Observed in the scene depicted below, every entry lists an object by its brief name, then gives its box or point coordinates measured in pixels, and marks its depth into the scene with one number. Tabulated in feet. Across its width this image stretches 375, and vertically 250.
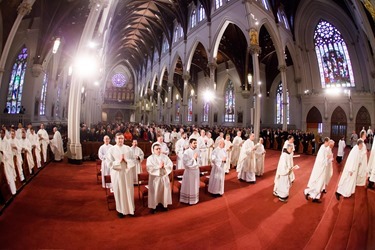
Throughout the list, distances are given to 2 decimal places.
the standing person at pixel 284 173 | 17.17
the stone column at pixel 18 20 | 30.66
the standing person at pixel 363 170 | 17.69
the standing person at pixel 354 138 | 44.38
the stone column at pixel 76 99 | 29.78
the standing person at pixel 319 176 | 17.07
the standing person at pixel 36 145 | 25.07
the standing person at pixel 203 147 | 27.00
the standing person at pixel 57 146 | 30.87
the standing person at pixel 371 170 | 17.93
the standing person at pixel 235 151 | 31.99
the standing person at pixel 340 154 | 34.39
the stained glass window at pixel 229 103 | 86.94
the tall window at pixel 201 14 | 67.33
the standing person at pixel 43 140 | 28.31
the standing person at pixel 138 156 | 18.99
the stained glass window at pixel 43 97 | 57.57
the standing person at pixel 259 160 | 25.77
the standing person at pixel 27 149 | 21.32
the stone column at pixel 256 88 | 46.29
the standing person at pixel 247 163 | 23.32
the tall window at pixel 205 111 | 98.31
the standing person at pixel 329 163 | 17.46
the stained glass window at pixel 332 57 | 62.54
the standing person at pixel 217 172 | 18.67
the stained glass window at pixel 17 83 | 49.32
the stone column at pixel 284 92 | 55.47
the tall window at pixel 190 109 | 108.05
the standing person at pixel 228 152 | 26.74
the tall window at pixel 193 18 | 72.61
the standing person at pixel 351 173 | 16.28
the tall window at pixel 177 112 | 124.88
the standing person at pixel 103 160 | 20.03
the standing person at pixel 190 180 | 16.69
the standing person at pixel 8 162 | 15.41
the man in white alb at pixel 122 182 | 13.89
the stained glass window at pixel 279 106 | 80.74
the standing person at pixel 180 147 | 24.85
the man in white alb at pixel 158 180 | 14.85
